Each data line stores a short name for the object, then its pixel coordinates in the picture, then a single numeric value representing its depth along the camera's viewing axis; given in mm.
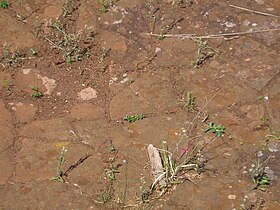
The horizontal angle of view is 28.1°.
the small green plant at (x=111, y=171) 3670
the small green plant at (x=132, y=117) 4086
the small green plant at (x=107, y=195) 3521
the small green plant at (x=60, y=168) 3658
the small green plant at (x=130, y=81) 4378
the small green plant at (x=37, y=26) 4764
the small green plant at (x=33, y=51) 4570
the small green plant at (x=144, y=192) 3535
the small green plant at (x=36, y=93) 4254
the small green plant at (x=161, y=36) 4742
